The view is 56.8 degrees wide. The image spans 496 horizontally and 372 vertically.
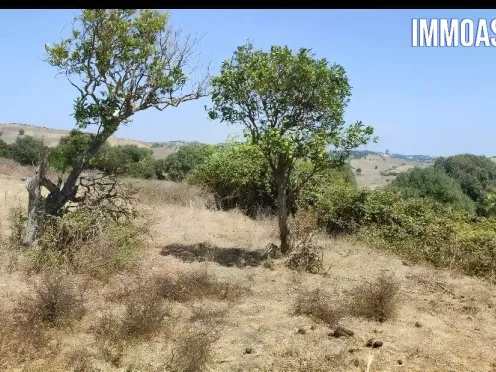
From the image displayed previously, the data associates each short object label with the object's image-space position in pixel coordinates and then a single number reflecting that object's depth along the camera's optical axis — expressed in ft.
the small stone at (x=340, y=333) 19.40
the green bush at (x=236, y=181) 51.88
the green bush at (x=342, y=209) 42.88
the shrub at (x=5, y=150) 113.57
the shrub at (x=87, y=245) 26.22
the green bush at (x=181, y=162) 91.40
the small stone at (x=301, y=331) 19.63
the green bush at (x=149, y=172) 93.51
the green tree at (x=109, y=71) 28.78
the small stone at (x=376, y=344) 18.47
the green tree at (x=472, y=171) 110.60
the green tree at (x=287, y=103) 29.35
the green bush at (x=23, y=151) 115.85
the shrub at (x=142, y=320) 18.39
